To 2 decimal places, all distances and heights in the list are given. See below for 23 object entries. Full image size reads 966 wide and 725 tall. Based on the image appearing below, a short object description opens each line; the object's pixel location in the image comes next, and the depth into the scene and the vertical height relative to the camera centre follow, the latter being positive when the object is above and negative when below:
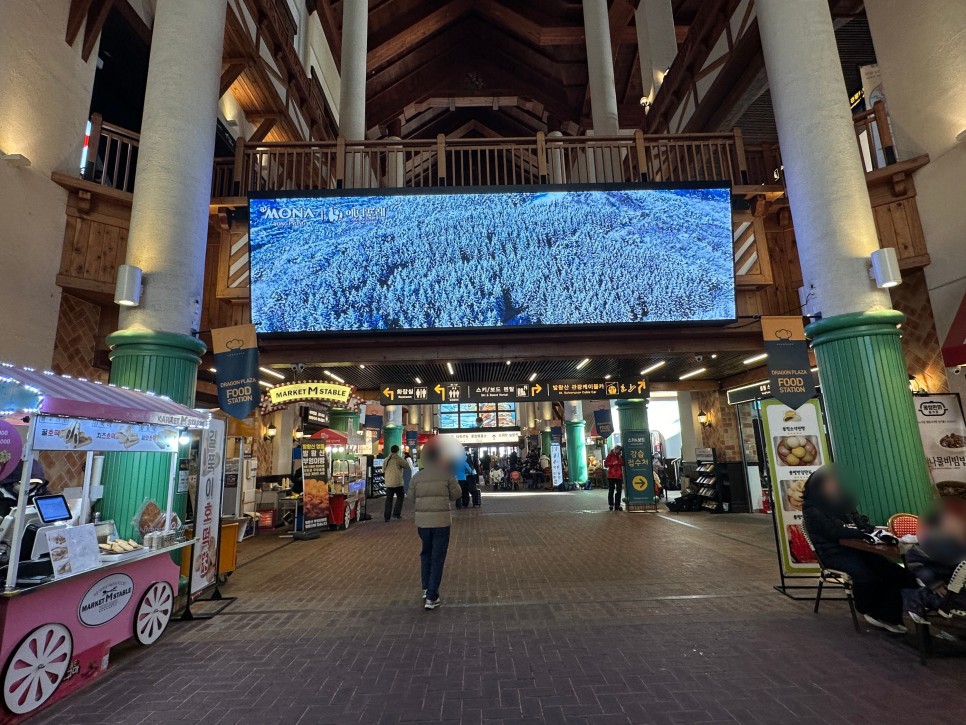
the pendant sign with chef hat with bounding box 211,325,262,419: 6.16 +1.24
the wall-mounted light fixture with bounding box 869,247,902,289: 5.46 +1.86
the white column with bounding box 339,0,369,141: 13.32 +10.35
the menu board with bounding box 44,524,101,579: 3.18 -0.47
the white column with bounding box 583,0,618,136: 13.77 +10.53
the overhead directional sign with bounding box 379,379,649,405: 10.27 +1.36
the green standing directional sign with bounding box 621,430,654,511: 12.78 -0.41
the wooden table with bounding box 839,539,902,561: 3.69 -0.76
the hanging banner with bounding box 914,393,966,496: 6.39 +0.06
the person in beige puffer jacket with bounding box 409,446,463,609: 4.86 -0.48
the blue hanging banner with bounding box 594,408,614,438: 19.47 +1.27
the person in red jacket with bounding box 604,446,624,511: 12.92 -0.50
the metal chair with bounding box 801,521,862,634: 4.00 -1.10
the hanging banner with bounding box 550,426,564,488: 22.98 +0.05
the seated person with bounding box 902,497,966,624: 3.26 -0.76
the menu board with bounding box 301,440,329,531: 9.99 -0.39
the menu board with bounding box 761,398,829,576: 5.18 -0.14
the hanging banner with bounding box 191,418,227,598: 4.99 -0.34
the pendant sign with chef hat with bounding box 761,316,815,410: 5.67 +1.02
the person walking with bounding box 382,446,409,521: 11.51 -0.35
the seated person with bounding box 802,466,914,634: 3.98 -0.88
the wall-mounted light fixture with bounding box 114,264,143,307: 5.42 +1.98
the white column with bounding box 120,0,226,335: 5.68 +3.49
